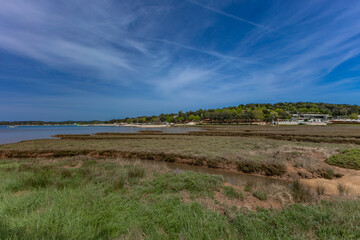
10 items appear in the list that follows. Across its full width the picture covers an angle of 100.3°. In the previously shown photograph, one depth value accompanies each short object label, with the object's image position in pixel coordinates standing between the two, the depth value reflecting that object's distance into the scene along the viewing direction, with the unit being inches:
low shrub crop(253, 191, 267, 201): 259.4
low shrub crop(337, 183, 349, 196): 288.1
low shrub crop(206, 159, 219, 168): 545.2
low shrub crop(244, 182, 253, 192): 303.5
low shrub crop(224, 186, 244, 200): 267.8
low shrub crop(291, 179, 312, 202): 242.8
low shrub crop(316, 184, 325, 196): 277.2
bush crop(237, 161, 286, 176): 454.6
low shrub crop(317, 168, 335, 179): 419.5
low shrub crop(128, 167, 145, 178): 363.7
